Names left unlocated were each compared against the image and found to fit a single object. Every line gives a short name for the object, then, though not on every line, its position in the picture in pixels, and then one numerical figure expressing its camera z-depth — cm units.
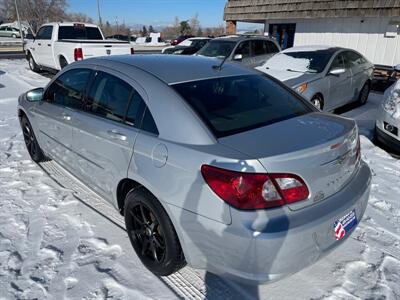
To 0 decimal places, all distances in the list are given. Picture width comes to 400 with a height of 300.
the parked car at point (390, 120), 486
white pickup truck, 960
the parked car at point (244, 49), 976
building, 1062
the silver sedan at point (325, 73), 662
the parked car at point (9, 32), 4227
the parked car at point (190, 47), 1573
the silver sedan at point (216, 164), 203
